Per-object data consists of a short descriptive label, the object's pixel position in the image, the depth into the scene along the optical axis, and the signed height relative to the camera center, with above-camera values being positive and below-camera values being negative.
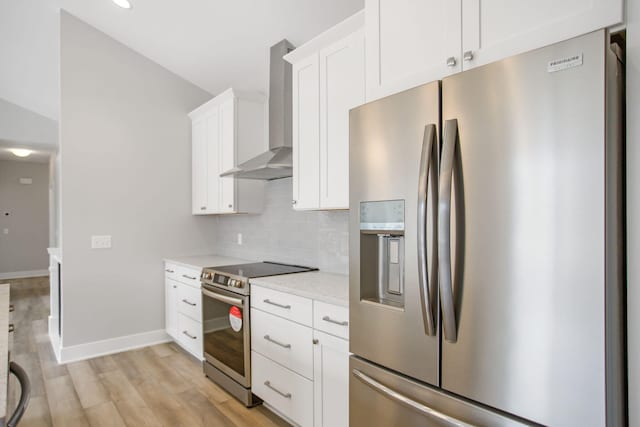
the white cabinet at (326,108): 2.17 +0.66
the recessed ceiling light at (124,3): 3.17 +1.79
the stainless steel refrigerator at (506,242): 0.95 -0.08
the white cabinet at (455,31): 1.07 +0.61
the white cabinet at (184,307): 3.36 -0.89
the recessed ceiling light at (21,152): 6.90 +1.24
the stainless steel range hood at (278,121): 2.82 +0.73
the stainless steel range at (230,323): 2.60 -0.80
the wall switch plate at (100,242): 3.66 -0.26
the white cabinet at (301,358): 1.92 -0.82
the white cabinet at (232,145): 3.46 +0.66
